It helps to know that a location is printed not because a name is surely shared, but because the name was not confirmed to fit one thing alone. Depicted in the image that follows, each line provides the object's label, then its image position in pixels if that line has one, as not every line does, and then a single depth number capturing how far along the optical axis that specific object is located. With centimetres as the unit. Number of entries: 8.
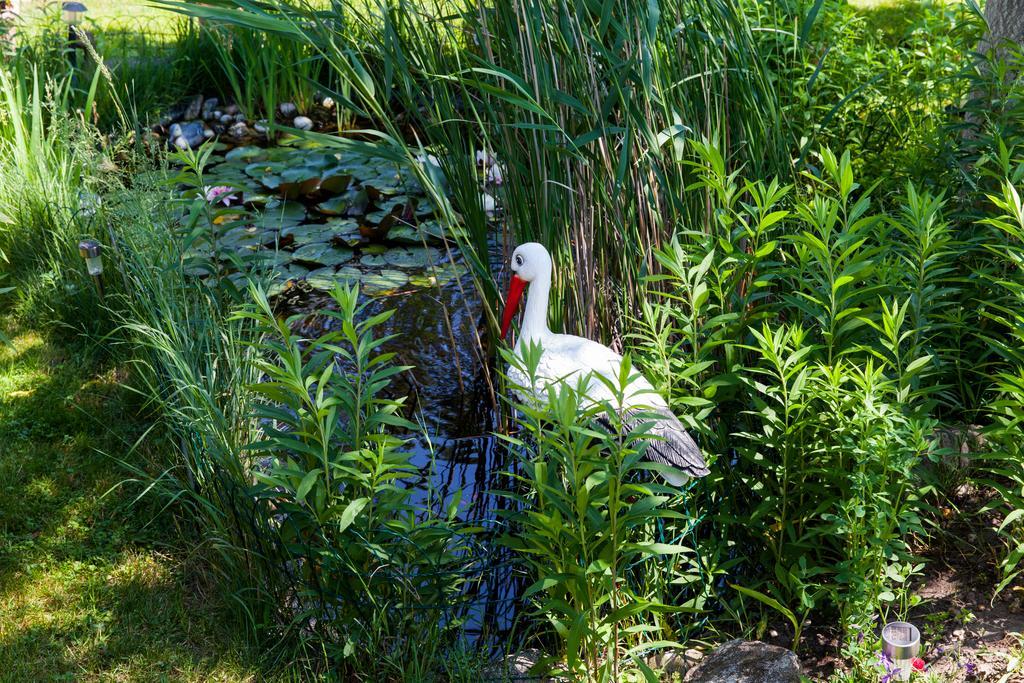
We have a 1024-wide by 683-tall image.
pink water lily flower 446
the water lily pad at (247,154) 586
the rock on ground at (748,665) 214
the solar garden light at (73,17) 543
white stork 222
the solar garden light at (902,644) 202
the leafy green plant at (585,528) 190
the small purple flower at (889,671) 203
